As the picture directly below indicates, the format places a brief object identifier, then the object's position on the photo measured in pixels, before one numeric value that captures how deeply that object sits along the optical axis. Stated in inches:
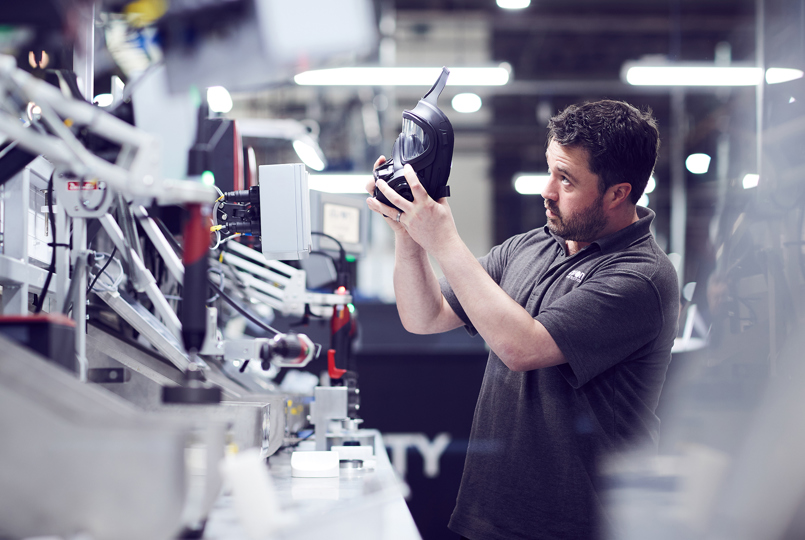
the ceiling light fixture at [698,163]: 284.8
